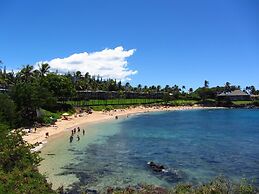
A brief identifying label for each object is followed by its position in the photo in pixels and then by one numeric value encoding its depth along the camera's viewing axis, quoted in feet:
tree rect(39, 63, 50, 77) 228.89
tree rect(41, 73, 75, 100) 198.28
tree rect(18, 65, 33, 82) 216.34
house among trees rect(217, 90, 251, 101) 365.73
